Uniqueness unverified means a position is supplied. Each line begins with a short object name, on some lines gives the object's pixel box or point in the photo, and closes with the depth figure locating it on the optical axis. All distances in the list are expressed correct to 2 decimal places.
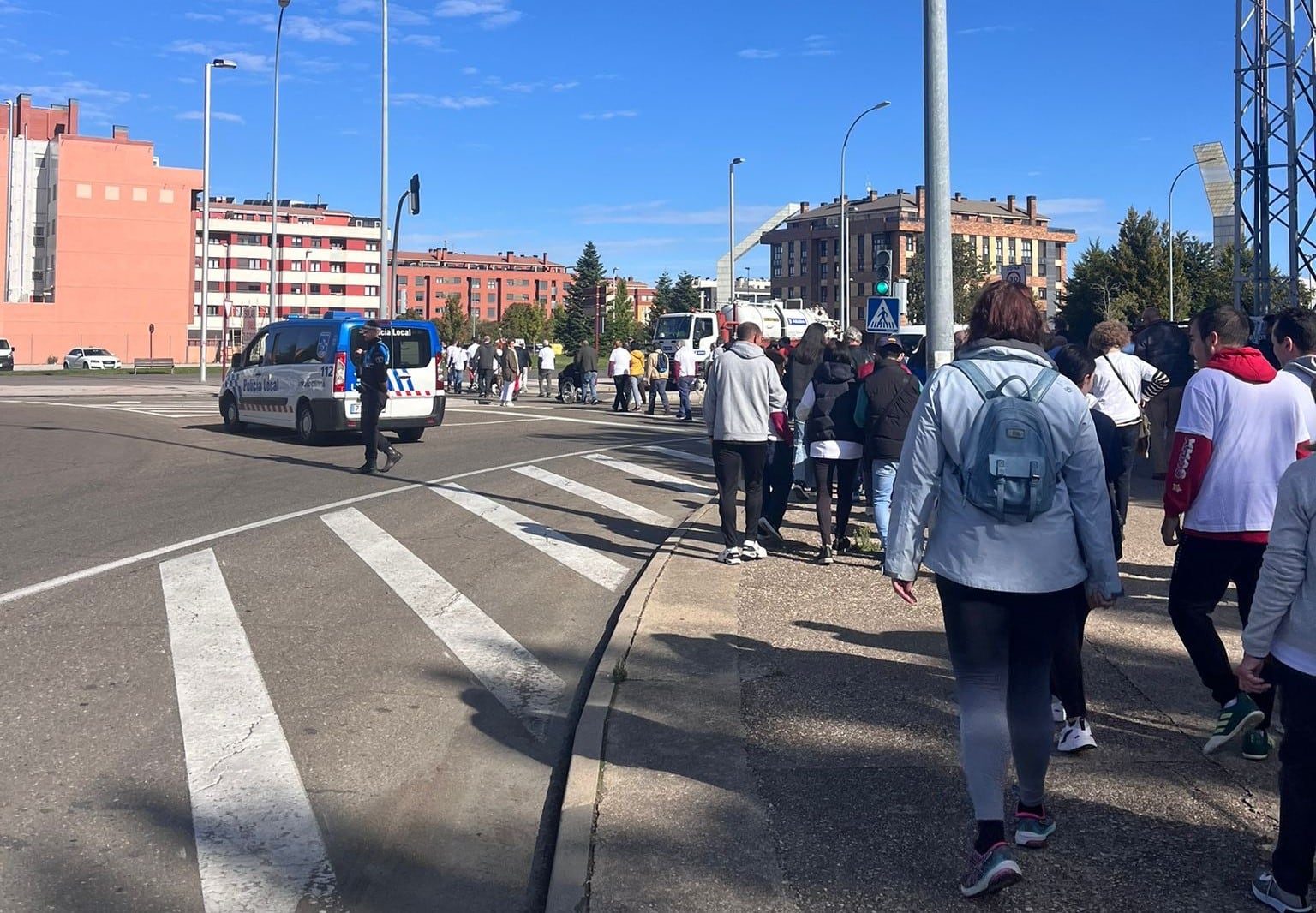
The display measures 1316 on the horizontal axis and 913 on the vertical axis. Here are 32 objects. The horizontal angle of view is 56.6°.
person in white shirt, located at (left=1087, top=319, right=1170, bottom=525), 7.63
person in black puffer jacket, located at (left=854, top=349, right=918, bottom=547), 8.68
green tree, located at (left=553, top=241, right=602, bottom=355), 106.25
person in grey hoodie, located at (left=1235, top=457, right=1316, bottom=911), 3.41
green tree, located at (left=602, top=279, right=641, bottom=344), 112.31
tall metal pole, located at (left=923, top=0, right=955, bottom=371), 9.23
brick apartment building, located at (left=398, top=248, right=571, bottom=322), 179.38
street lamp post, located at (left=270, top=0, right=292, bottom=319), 40.25
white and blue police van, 19.25
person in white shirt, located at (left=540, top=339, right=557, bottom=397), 37.41
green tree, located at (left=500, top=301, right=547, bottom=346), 113.62
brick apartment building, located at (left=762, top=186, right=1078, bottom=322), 123.56
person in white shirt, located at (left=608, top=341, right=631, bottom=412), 28.19
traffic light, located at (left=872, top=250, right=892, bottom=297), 17.48
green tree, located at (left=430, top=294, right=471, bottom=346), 108.19
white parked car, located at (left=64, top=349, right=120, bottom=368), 71.25
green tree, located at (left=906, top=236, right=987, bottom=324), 75.31
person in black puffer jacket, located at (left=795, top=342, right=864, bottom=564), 9.44
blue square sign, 16.41
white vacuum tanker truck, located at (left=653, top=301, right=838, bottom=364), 37.09
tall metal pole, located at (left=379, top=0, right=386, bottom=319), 33.66
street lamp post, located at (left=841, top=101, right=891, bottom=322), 41.46
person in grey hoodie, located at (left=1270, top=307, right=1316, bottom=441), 5.56
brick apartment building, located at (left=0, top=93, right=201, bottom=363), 85.56
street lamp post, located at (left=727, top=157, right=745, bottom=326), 51.56
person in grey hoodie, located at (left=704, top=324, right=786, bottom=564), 9.14
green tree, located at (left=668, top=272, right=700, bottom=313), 134.25
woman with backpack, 3.71
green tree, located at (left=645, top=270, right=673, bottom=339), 140.75
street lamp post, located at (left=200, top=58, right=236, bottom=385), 42.00
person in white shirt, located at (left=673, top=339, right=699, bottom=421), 26.06
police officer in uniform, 15.19
